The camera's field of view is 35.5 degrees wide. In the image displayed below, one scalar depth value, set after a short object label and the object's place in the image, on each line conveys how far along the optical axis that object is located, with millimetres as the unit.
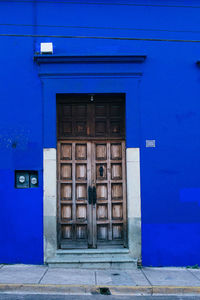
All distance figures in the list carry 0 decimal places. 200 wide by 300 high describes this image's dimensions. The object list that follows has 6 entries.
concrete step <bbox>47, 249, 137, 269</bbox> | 6828
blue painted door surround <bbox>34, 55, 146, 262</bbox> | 7074
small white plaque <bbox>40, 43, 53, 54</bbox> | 7207
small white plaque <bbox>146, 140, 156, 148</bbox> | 7227
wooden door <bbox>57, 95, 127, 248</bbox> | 7371
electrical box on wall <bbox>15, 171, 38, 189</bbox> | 7180
